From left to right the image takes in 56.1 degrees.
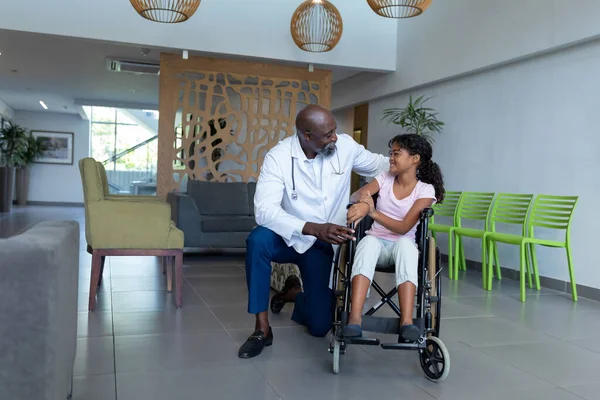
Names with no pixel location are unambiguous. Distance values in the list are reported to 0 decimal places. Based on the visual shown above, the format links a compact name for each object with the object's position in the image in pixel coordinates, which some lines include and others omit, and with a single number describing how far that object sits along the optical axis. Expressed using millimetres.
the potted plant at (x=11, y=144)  13664
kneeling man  2783
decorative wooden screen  7266
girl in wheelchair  2463
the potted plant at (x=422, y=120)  6938
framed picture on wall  15594
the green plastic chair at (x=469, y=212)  5512
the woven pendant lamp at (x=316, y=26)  6270
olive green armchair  3725
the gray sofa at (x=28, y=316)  1363
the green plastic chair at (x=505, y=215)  5035
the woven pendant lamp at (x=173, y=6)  5078
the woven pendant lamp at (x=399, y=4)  4949
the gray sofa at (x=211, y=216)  6098
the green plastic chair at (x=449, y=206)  6250
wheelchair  2443
